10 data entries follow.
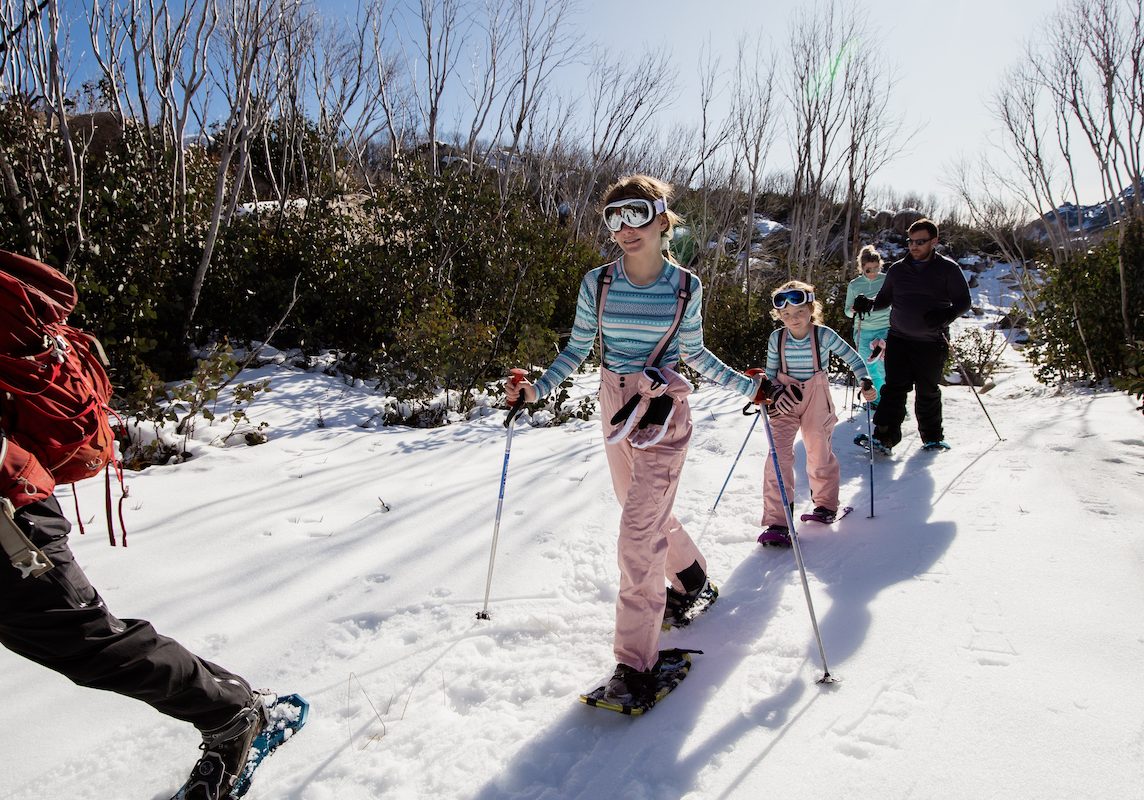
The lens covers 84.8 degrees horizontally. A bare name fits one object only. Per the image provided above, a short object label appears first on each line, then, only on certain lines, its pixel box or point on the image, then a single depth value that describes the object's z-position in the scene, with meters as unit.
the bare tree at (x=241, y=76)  6.09
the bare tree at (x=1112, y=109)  9.24
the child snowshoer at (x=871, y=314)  6.54
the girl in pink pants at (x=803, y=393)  3.87
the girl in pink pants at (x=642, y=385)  2.38
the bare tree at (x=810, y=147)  12.31
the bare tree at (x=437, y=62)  9.55
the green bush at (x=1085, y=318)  8.09
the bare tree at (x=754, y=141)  12.97
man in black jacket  5.22
